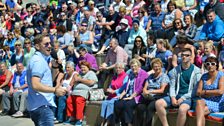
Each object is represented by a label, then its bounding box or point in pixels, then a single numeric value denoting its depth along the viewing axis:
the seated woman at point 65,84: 11.44
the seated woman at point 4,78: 13.32
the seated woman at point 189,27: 11.99
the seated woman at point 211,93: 8.72
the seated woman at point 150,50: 11.76
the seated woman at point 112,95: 10.41
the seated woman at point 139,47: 12.12
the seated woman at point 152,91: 9.78
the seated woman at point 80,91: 11.09
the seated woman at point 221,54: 10.23
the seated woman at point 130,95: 10.08
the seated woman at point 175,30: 12.13
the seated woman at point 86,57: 12.52
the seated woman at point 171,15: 12.98
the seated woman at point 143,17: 14.07
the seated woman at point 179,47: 10.59
